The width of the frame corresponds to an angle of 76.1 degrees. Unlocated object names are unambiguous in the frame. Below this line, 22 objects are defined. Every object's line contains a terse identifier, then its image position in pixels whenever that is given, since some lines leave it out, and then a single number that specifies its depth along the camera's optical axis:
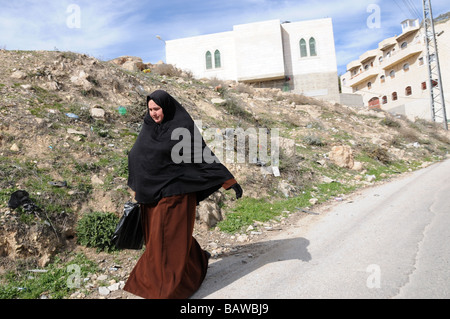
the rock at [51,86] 6.92
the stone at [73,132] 5.58
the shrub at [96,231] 3.68
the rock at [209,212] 4.66
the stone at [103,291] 2.93
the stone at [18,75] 6.77
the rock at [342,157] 8.83
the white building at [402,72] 26.17
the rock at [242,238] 4.26
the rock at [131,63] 12.31
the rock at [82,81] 7.55
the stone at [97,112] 6.66
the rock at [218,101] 10.83
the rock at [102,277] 3.18
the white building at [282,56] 22.55
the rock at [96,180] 4.60
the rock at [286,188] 6.40
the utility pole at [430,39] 19.70
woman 2.65
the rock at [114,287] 3.00
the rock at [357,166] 8.82
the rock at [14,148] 4.63
